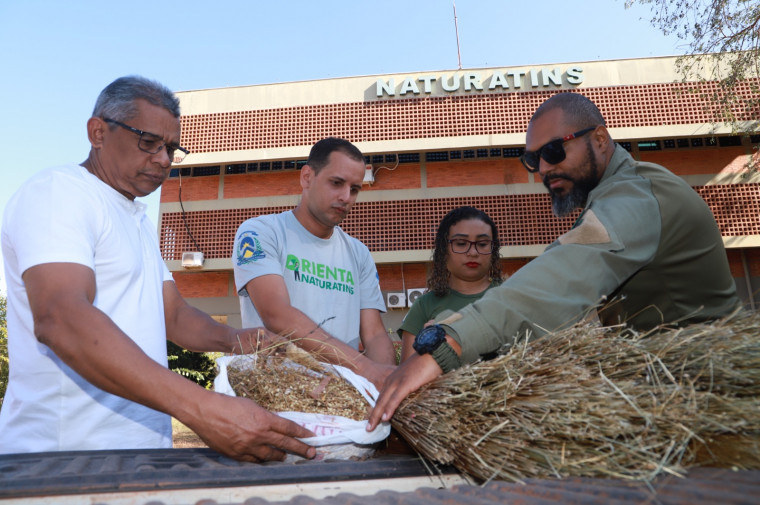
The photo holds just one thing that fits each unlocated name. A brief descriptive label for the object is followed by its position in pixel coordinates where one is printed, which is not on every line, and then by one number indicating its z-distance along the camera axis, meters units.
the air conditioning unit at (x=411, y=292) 17.94
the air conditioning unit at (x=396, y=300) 17.94
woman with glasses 3.60
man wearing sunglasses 1.62
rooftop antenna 20.94
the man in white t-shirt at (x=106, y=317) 1.39
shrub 14.90
